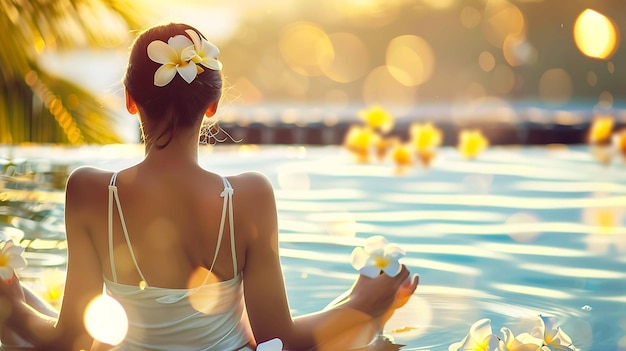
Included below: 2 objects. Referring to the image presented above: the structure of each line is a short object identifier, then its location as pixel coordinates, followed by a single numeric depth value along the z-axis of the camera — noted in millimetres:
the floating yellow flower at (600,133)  7138
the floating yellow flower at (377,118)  6828
